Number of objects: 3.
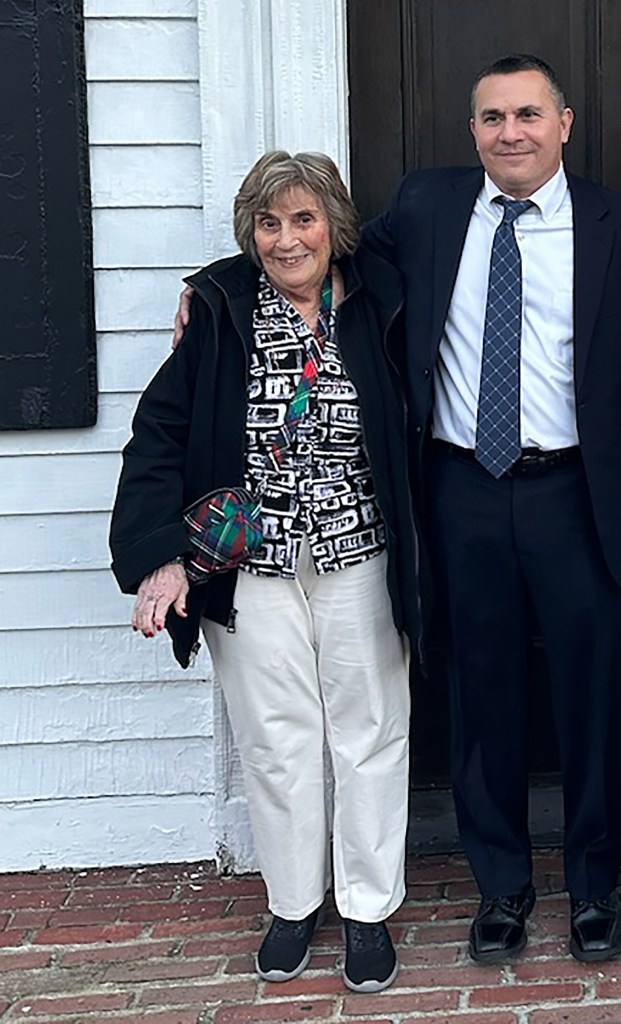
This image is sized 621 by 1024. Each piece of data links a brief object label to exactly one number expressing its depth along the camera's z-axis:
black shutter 3.36
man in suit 2.88
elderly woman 2.88
